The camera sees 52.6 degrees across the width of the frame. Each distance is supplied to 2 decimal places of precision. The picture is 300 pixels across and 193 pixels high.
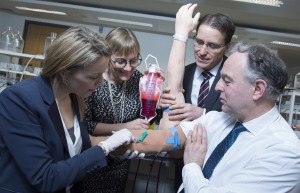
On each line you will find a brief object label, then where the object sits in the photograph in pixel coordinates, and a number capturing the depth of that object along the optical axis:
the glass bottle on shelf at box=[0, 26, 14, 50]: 3.80
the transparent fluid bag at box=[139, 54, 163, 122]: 1.28
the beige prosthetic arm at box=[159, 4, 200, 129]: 1.45
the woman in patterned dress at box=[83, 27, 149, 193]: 1.54
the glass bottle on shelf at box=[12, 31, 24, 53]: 3.94
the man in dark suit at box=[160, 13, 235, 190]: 1.55
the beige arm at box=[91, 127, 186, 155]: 1.28
